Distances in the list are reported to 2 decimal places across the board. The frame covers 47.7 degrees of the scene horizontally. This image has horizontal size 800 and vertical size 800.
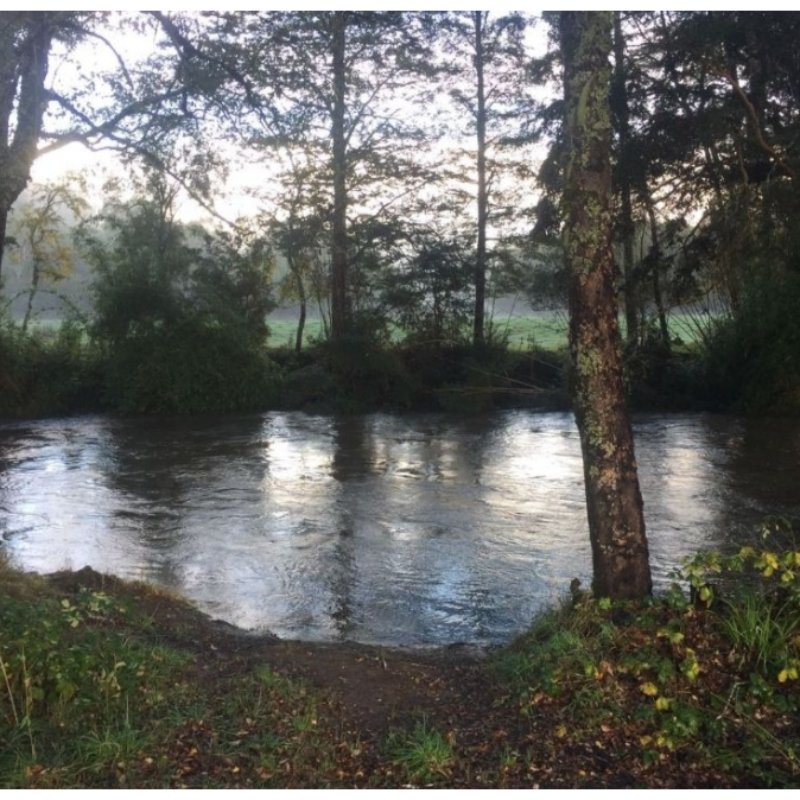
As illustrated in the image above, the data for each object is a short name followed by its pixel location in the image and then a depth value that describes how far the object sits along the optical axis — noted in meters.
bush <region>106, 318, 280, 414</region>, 18.69
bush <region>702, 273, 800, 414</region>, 16.61
